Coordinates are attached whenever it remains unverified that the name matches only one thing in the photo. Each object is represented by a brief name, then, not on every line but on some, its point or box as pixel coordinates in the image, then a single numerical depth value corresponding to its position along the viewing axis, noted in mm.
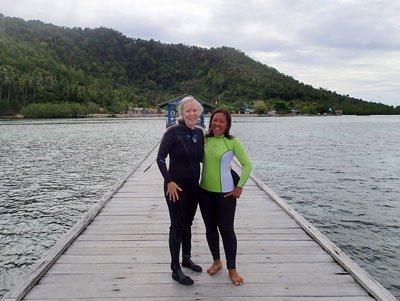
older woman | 2863
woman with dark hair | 2875
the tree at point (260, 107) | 137500
